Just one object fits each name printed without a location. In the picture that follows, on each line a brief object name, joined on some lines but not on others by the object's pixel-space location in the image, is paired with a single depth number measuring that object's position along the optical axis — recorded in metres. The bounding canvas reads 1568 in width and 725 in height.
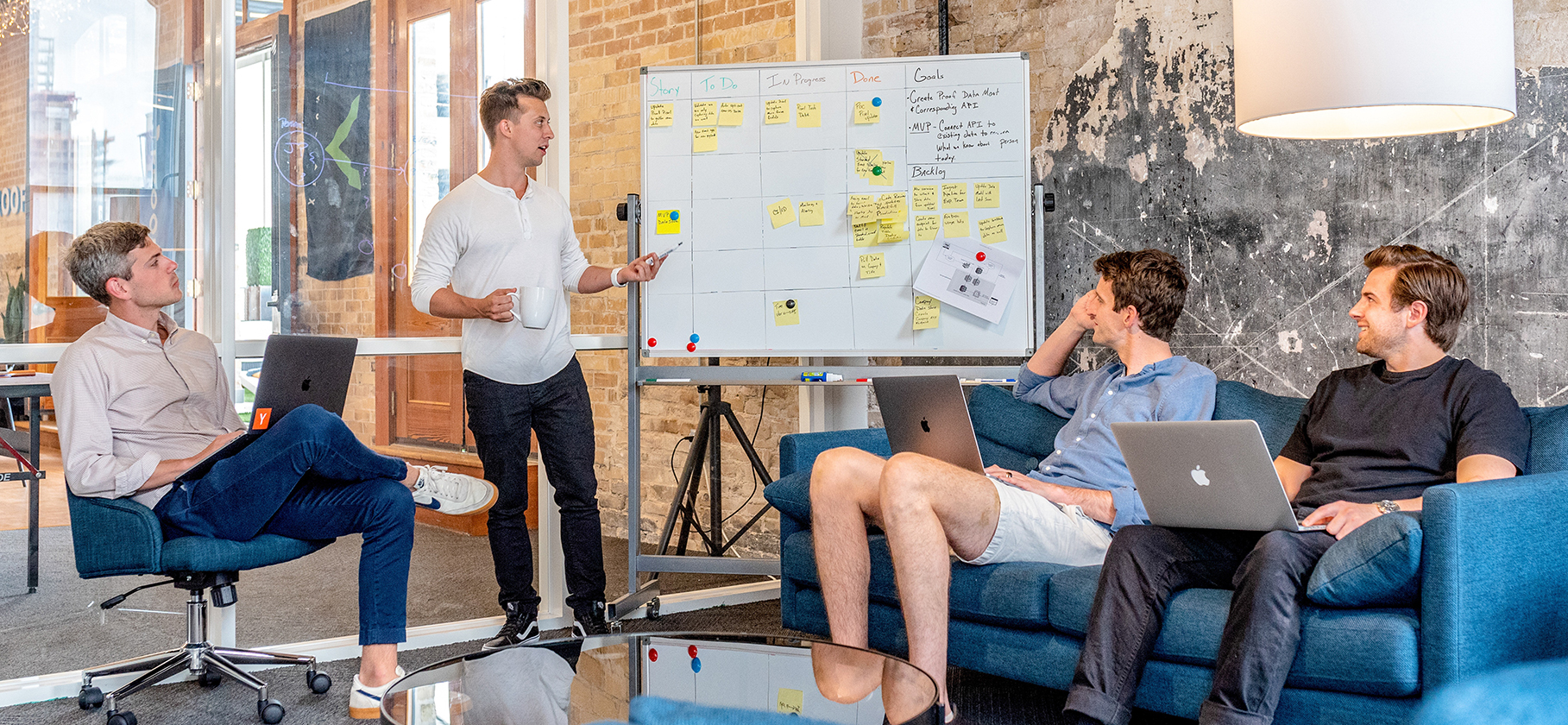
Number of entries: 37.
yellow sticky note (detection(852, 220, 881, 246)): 3.58
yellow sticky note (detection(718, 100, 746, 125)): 3.64
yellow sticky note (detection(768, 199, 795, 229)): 3.61
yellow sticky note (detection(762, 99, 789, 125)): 3.62
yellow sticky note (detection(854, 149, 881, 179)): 3.59
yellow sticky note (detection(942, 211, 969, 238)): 3.54
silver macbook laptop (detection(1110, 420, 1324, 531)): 2.14
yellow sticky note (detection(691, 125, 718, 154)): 3.65
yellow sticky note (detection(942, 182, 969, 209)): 3.54
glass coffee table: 1.73
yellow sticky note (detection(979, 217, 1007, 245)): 3.52
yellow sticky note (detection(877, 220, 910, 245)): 3.56
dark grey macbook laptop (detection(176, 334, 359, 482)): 2.67
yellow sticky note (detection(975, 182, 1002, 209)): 3.52
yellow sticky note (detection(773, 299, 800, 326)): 3.61
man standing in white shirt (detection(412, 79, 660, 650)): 3.28
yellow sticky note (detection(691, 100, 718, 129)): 3.65
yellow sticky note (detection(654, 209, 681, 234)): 3.66
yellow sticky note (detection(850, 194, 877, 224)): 3.58
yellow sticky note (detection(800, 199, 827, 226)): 3.60
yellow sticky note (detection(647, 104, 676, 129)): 3.68
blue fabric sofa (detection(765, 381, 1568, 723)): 1.96
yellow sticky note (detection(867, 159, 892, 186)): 3.58
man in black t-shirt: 2.08
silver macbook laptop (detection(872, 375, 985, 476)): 2.63
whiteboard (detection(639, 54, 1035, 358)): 3.54
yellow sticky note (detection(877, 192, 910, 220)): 3.57
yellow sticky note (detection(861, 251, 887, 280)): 3.58
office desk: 2.98
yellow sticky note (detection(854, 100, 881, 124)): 3.59
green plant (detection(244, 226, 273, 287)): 3.32
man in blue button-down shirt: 2.45
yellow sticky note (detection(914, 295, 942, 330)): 3.56
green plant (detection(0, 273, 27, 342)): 2.99
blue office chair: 2.54
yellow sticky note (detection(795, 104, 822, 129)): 3.61
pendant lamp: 1.97
